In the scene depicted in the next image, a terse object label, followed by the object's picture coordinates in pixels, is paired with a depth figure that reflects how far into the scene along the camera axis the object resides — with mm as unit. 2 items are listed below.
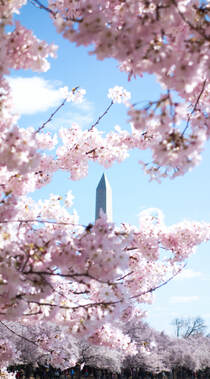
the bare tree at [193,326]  140500
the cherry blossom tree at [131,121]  6465
